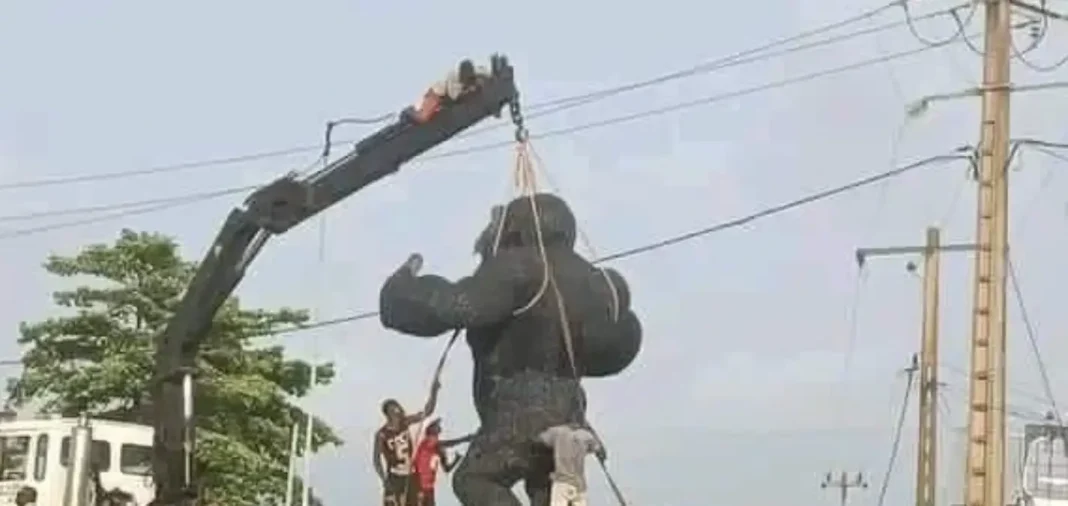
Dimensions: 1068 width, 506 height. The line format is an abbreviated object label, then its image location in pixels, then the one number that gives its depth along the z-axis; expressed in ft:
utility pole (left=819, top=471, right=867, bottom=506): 258.78
